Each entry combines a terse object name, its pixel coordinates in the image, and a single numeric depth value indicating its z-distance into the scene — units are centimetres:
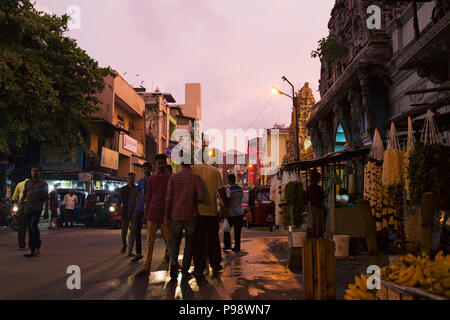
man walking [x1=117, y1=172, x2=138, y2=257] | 997
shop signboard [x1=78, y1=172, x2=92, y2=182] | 2617
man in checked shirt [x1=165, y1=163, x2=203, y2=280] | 650
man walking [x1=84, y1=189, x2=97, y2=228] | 1966
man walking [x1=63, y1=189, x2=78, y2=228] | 1931
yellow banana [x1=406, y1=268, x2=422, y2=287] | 302
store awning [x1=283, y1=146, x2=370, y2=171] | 973
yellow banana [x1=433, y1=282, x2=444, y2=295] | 276
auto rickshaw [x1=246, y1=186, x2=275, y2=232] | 1919
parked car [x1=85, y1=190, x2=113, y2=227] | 1931
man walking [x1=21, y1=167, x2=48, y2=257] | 919
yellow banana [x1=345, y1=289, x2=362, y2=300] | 342
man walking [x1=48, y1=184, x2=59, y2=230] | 1801
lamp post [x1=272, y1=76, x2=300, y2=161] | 2411
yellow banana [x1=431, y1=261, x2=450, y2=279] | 287
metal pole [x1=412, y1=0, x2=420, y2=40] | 977
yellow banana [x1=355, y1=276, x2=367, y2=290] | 349
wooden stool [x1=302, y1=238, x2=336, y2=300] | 455
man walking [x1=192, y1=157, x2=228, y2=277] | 675
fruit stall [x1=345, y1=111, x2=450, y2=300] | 298
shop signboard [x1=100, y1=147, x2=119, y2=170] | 3082
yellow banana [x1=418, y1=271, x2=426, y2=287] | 294
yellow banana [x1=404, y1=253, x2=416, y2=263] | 352
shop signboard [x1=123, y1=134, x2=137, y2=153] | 3681
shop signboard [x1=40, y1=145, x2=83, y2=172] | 2823
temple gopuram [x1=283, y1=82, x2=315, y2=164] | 2941
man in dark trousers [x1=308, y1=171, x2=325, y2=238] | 1046
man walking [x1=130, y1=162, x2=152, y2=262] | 890
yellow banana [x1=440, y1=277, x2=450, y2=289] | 274
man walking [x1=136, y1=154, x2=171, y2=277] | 700
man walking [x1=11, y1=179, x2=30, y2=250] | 980
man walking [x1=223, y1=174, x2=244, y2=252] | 1042
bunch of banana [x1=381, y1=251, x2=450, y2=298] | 280
